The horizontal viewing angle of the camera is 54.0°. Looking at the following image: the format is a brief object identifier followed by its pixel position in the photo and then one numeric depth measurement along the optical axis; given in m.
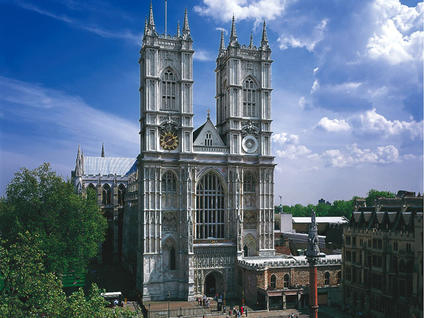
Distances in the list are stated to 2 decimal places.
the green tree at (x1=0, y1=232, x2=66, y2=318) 28.36
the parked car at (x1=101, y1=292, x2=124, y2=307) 54.47
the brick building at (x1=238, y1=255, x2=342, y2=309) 55.81
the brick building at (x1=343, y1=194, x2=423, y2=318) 44.47
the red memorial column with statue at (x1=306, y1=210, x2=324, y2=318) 39.19
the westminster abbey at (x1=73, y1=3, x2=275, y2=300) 60.88
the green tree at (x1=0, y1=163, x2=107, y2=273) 53.38
